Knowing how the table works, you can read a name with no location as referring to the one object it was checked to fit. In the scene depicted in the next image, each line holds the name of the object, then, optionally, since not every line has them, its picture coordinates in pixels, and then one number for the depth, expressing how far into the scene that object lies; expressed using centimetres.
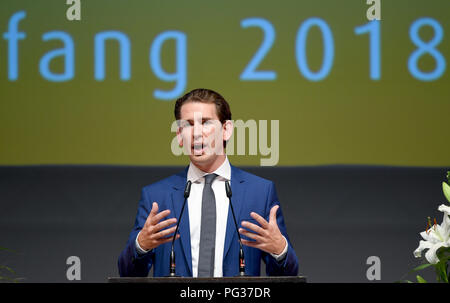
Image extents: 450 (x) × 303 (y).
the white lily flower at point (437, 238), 440
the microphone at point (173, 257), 466
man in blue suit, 533
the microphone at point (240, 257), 461
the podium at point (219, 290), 363
